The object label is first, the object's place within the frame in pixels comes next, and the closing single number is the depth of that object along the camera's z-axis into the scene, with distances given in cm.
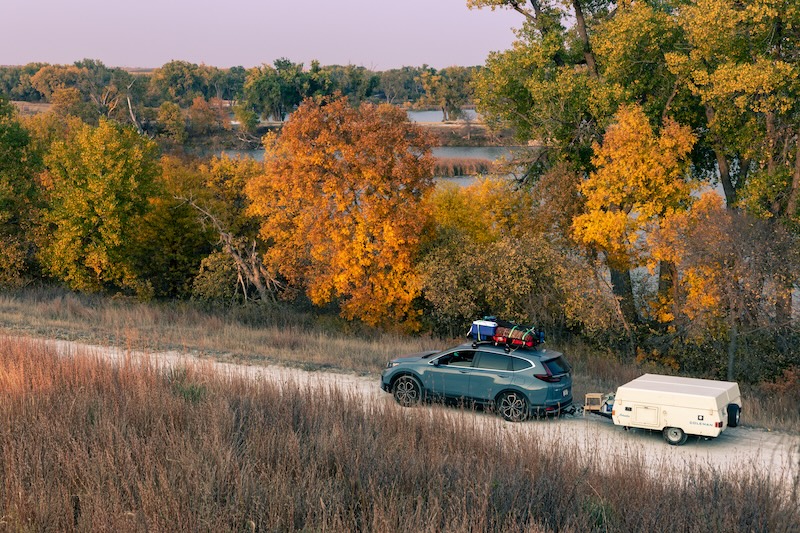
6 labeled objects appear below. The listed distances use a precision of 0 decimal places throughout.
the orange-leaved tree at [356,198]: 3181
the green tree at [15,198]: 3916
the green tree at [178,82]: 12400
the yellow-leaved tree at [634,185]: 3038
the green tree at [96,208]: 3809
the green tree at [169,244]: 4009
